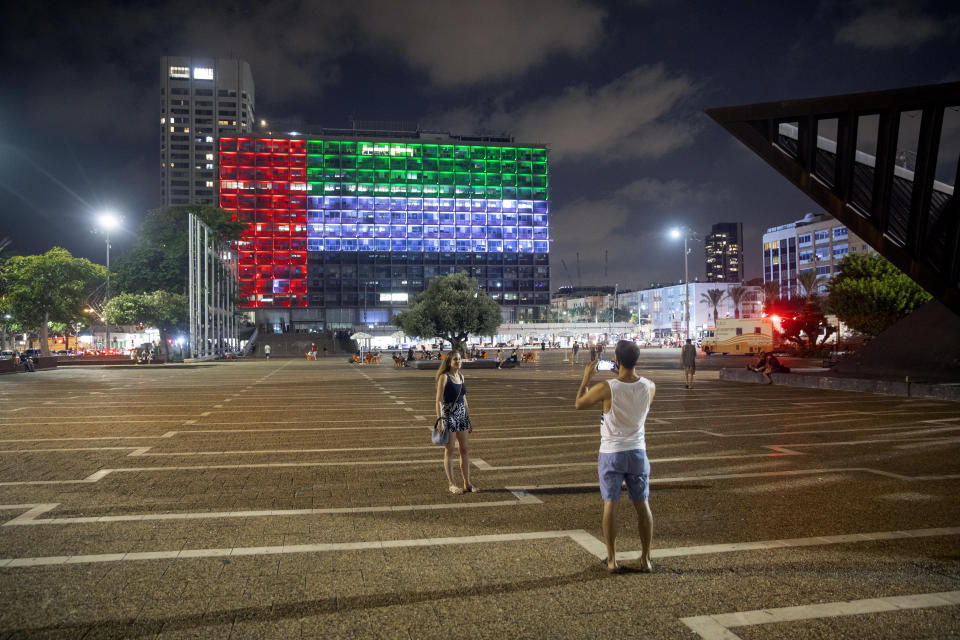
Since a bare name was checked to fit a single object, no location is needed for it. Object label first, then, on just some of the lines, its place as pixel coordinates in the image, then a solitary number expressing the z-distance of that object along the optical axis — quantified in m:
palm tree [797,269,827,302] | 82.78
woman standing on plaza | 7.84
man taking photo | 4.91
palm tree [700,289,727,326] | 121.88
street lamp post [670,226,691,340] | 53.31
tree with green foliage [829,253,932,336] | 35.38
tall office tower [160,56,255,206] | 163.00
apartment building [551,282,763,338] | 130.50
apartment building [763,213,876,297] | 124.69
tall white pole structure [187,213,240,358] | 51.80
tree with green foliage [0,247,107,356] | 54.78
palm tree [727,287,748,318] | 123.17
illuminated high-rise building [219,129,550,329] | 128.62
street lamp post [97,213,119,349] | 50.38
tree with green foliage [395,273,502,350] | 45.91
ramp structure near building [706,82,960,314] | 19.48
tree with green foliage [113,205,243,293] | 64.62
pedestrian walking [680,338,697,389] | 24.06
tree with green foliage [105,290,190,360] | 53.50
